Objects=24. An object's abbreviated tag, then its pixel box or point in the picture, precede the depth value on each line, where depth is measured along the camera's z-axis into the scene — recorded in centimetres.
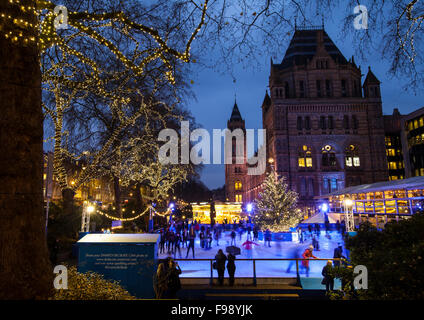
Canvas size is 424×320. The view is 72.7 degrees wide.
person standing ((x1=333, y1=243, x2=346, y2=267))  1051
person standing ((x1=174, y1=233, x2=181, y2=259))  1629
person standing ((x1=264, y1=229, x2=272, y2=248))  2010
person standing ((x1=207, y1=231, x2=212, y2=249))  1951
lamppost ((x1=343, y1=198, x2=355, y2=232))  1815
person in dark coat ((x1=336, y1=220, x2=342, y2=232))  2712
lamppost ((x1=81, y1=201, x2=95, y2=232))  1337
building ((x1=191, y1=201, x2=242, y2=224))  5144
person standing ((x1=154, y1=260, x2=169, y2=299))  649
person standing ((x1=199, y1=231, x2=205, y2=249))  1961
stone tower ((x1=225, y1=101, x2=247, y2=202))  10288
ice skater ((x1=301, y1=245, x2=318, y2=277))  961
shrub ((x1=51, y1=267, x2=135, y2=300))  373
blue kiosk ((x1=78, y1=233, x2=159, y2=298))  713
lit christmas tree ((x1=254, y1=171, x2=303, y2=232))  2507
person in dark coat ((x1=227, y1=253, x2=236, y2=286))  953
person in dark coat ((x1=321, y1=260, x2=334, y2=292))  791
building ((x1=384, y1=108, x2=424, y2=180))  4584
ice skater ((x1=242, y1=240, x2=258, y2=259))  1740
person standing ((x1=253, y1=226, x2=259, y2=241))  2350
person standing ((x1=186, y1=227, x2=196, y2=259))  1580
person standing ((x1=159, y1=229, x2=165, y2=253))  1744
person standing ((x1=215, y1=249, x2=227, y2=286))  944
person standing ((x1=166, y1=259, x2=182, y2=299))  667
